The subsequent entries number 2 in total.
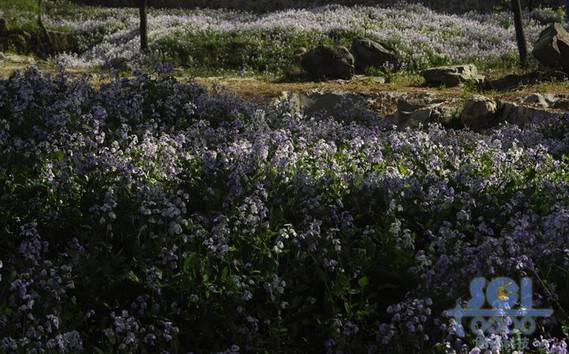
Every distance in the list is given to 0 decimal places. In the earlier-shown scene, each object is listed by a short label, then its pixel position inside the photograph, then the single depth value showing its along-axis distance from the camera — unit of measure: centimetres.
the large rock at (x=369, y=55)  2161
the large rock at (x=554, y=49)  1947
